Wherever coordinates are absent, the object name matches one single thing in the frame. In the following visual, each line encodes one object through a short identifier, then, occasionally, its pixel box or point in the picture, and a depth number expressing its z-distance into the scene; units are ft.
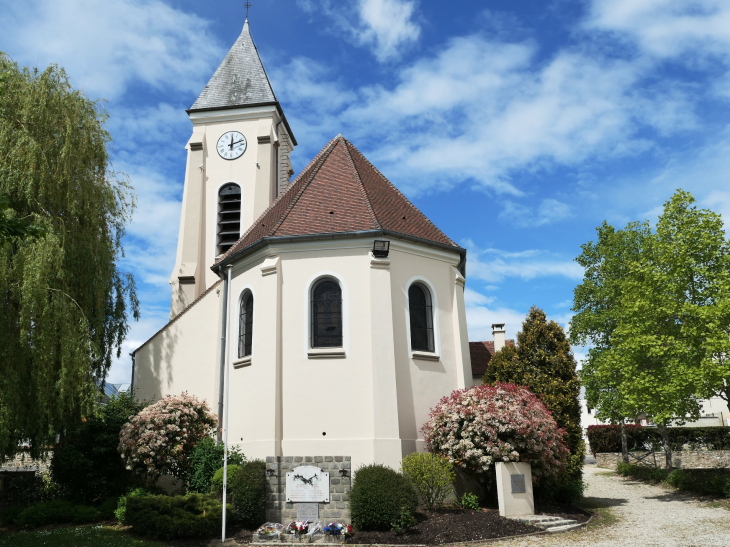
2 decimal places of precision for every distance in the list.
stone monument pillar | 45.42
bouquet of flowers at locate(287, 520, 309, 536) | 41.16
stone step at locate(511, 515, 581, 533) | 42.88
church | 49.62
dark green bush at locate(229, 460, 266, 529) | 43.60
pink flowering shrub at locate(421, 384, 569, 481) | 46.39
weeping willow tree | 45.93
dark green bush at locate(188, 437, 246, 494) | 48.73
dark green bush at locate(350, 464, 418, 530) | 41.27
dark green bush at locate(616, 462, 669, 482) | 75.62
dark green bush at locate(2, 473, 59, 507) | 53.47
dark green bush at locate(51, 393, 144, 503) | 51.57
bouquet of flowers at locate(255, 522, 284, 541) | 40.83
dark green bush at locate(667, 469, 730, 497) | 58.34
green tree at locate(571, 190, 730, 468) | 55.06
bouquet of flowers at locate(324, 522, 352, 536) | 40.40
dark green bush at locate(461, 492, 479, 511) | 47.42
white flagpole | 40.52
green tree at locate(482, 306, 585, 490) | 54.03
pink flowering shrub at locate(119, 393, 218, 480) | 50.14
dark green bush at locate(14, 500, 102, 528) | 45.39
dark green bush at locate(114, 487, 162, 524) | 45.65
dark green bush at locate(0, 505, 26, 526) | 46.29
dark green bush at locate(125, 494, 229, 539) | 40.60
